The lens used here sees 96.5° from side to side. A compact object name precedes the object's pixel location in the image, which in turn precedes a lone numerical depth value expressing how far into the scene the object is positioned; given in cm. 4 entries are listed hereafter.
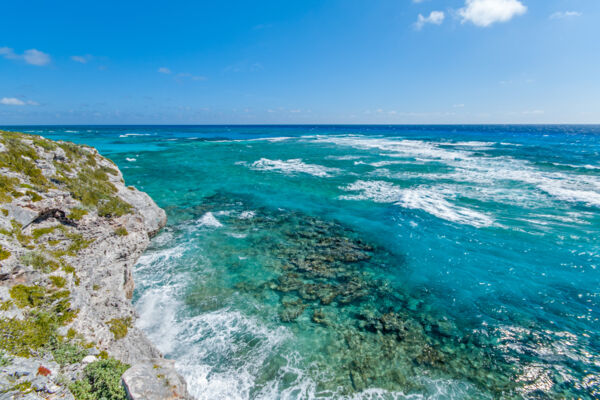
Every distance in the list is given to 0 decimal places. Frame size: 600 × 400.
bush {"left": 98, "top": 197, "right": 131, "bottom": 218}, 1227
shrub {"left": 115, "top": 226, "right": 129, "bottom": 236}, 1220
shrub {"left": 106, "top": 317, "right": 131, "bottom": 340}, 830
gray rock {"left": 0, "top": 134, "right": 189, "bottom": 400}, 589
